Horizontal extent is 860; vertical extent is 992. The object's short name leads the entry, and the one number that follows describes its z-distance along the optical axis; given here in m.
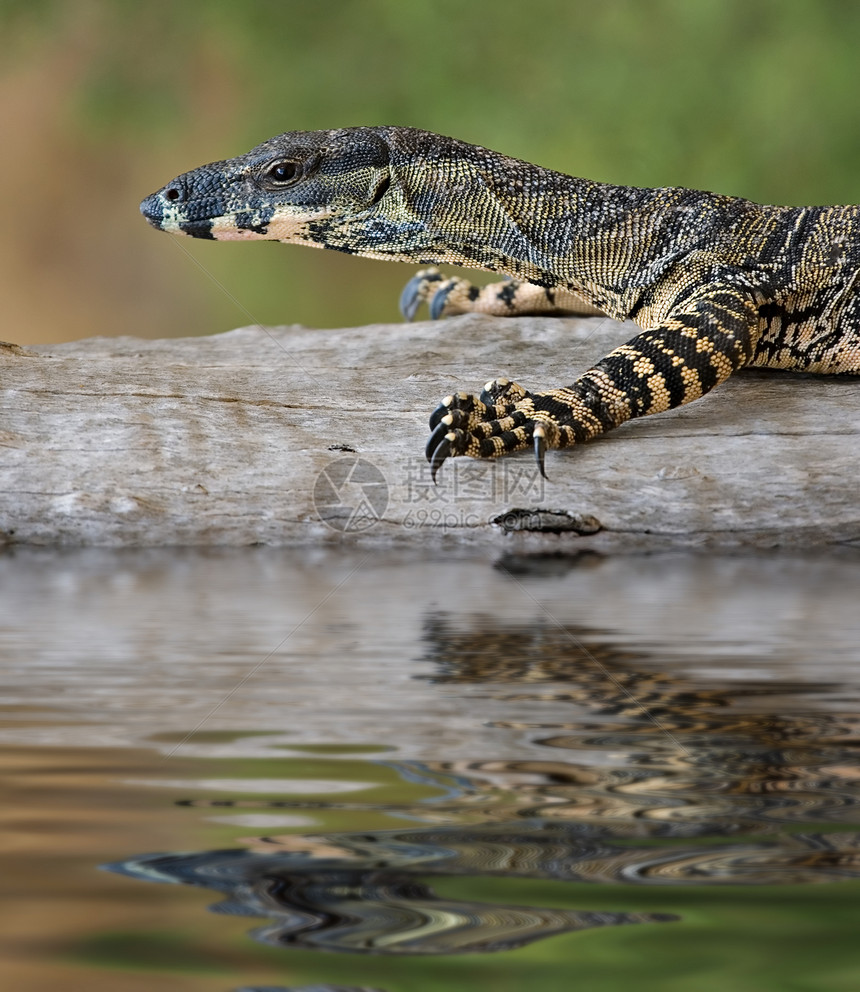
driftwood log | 7.07
